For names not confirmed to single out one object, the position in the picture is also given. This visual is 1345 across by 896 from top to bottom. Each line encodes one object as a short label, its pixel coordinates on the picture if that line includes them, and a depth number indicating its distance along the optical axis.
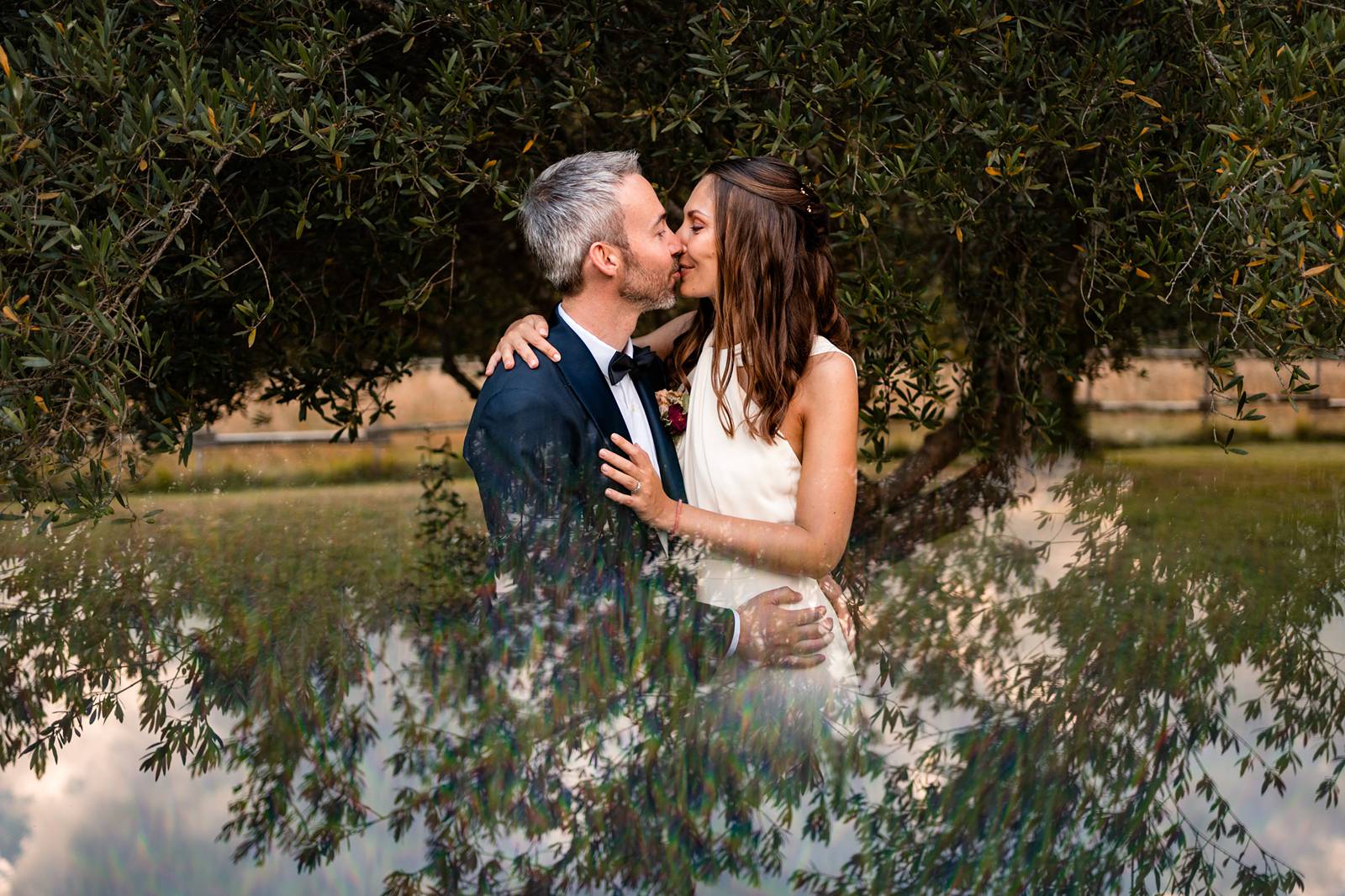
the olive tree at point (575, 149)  3.04
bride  2.91
